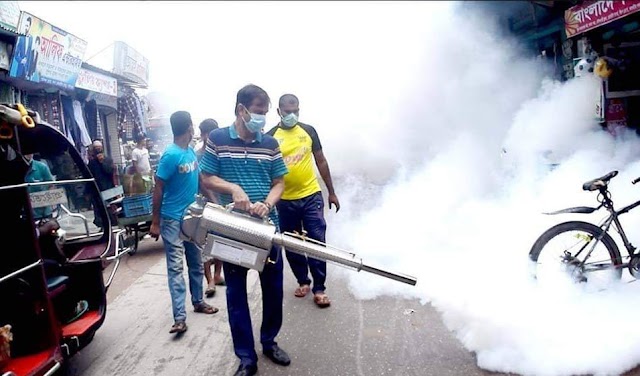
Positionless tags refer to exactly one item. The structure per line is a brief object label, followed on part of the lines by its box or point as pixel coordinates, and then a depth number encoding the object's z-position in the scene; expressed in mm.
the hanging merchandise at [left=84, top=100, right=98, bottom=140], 8461
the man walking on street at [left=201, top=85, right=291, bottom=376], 2896
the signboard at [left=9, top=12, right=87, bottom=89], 6578
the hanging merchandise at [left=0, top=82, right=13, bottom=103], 6582
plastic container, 6477
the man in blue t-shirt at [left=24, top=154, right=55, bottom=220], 3492
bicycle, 3273
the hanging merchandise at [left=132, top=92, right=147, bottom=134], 9075
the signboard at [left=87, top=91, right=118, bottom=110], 8555
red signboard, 5646
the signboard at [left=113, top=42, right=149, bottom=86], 8961
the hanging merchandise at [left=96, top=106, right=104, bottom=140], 8523
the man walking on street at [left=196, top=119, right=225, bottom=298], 4598
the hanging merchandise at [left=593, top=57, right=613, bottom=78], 6375
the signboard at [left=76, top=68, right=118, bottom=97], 8125
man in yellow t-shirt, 4039
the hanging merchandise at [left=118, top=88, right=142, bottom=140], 9102
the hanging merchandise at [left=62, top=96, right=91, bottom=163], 7742
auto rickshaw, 2583
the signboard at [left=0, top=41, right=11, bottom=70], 6397
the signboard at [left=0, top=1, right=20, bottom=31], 6384
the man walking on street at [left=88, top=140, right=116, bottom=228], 6883
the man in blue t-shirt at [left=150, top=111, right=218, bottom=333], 3615
